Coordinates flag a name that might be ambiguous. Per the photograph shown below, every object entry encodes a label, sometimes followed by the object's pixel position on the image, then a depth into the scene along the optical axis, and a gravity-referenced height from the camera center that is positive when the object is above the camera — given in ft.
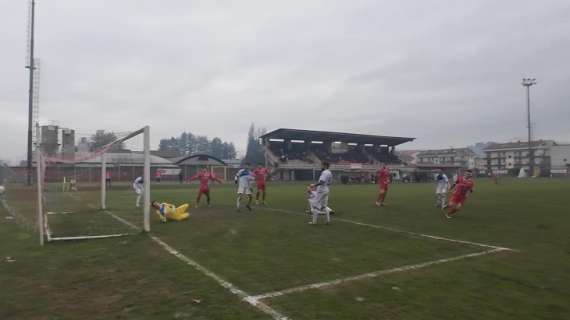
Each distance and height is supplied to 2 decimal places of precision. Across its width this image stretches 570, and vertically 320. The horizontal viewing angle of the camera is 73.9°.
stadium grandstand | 209.15 +11.55
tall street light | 236.84 +44.23
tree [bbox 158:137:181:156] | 437.42 +32.29
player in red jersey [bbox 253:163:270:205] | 61.99 -1.04
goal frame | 31.79 -1.51
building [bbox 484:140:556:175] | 349.20 +15.54
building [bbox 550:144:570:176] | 319.68 +11.56
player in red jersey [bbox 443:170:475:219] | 43.75 -2.41
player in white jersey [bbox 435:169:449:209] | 54.80 -2.53
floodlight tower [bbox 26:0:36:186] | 123.50 +30.61
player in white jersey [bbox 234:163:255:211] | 51.57 -1.54
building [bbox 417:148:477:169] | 420.19 +16.75
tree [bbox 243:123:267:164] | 331.61 +22.11
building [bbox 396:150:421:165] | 435.12 +19.34
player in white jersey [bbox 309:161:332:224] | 38.78 -2.10
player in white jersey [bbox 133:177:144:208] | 57.88 -2.17
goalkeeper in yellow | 41.91 -4.65
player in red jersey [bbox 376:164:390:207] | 56.60 -1.71
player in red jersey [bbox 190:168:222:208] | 55.36 -1.20
